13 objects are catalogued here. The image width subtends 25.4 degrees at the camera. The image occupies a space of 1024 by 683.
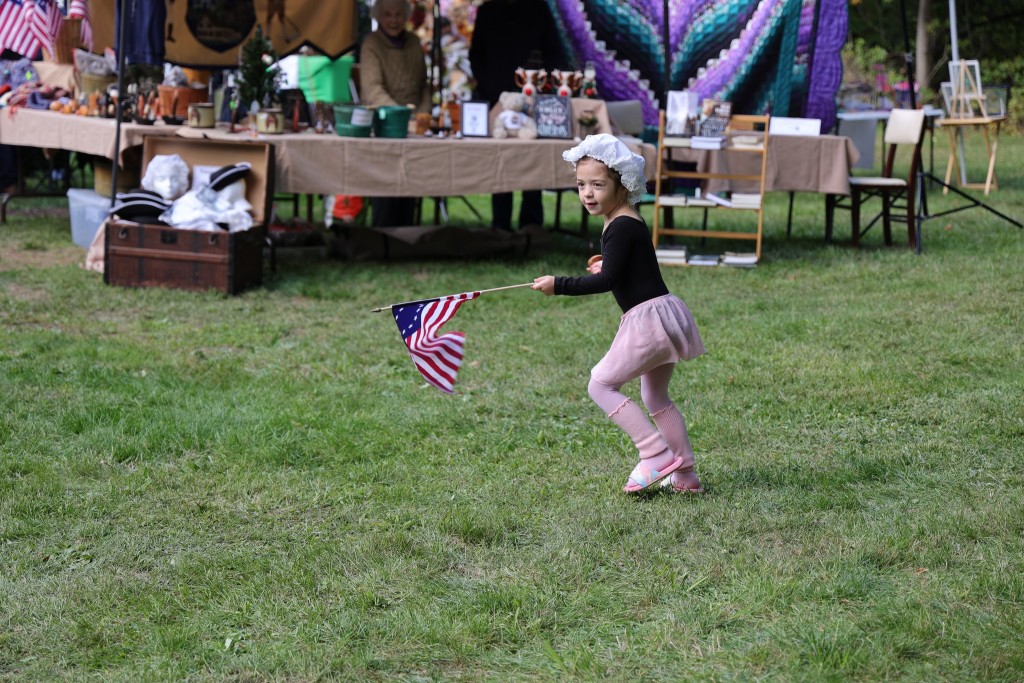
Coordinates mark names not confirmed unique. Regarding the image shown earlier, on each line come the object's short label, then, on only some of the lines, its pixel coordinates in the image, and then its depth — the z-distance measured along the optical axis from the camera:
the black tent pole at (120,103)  16.56
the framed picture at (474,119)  18.18
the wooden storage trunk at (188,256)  15.43
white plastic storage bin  18.71
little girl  7.72
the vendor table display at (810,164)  18.71
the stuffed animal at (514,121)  18.15
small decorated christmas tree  18.33
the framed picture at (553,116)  18.44
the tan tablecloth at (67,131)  17.33
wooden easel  28.35
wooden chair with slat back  19.34
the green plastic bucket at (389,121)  17.50
